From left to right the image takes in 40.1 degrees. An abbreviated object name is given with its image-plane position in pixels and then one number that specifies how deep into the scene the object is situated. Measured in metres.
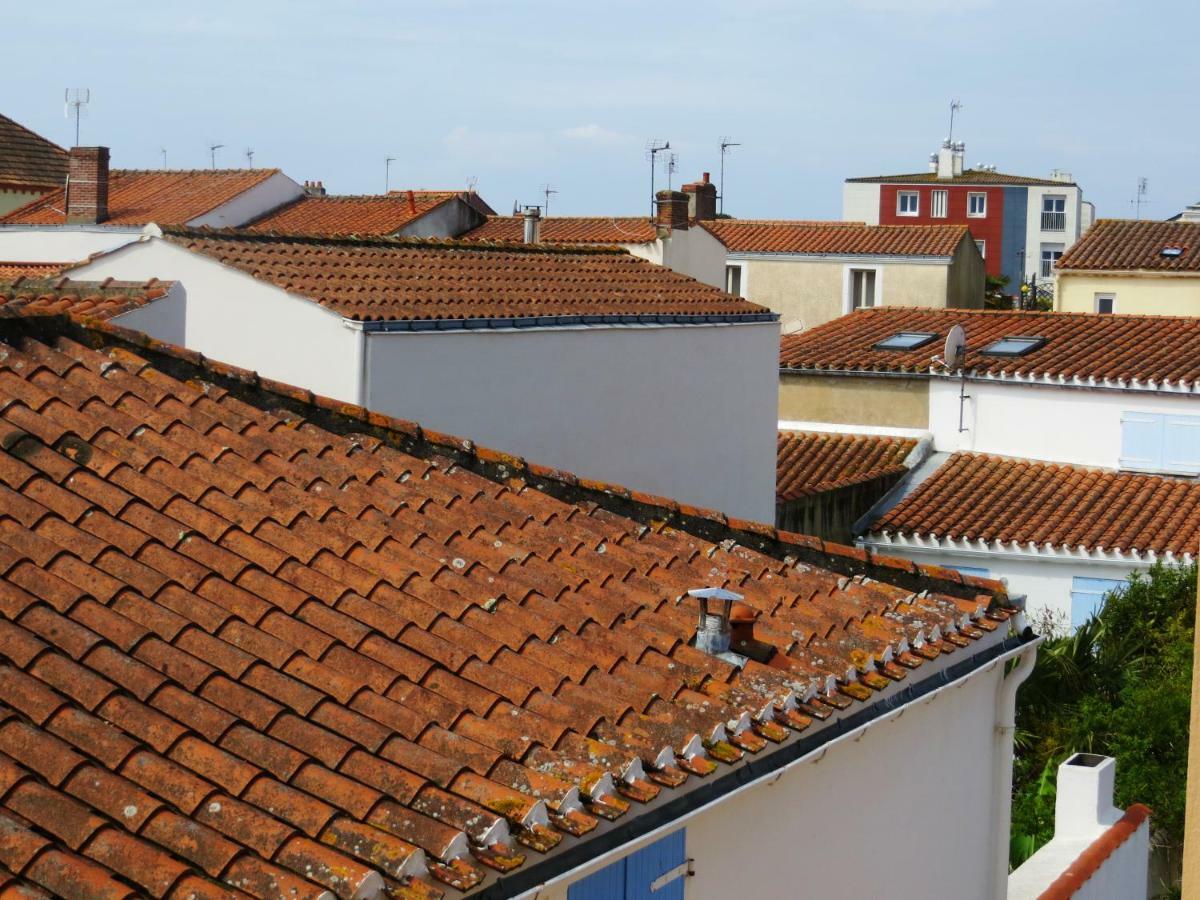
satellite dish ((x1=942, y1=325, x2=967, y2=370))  26.64
